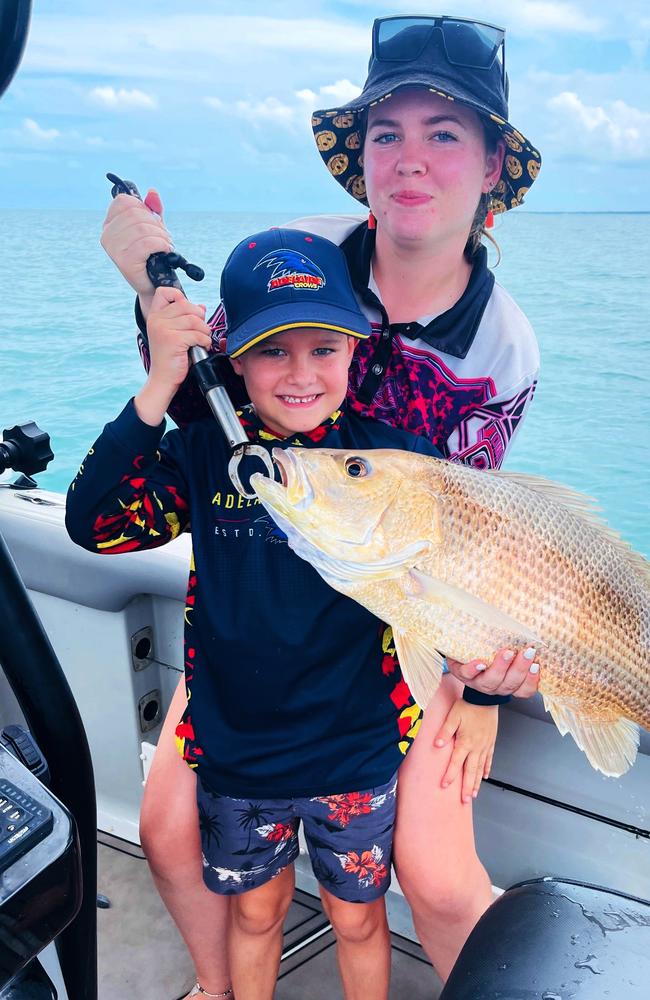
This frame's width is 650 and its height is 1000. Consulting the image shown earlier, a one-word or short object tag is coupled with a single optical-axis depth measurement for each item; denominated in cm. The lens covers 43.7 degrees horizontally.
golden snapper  119
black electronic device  75
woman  149
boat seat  76
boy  136
